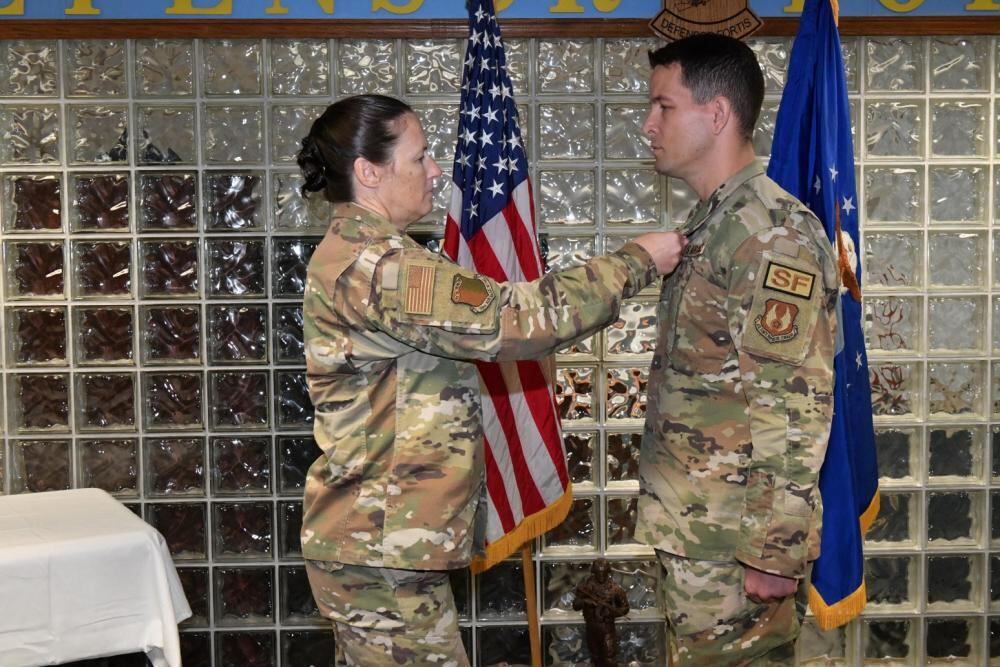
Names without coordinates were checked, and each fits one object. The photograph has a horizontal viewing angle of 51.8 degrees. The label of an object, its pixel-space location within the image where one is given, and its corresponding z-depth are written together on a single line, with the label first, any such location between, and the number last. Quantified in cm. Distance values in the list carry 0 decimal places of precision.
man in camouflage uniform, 171
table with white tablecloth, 243
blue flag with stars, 235
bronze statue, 301
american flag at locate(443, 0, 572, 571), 267
